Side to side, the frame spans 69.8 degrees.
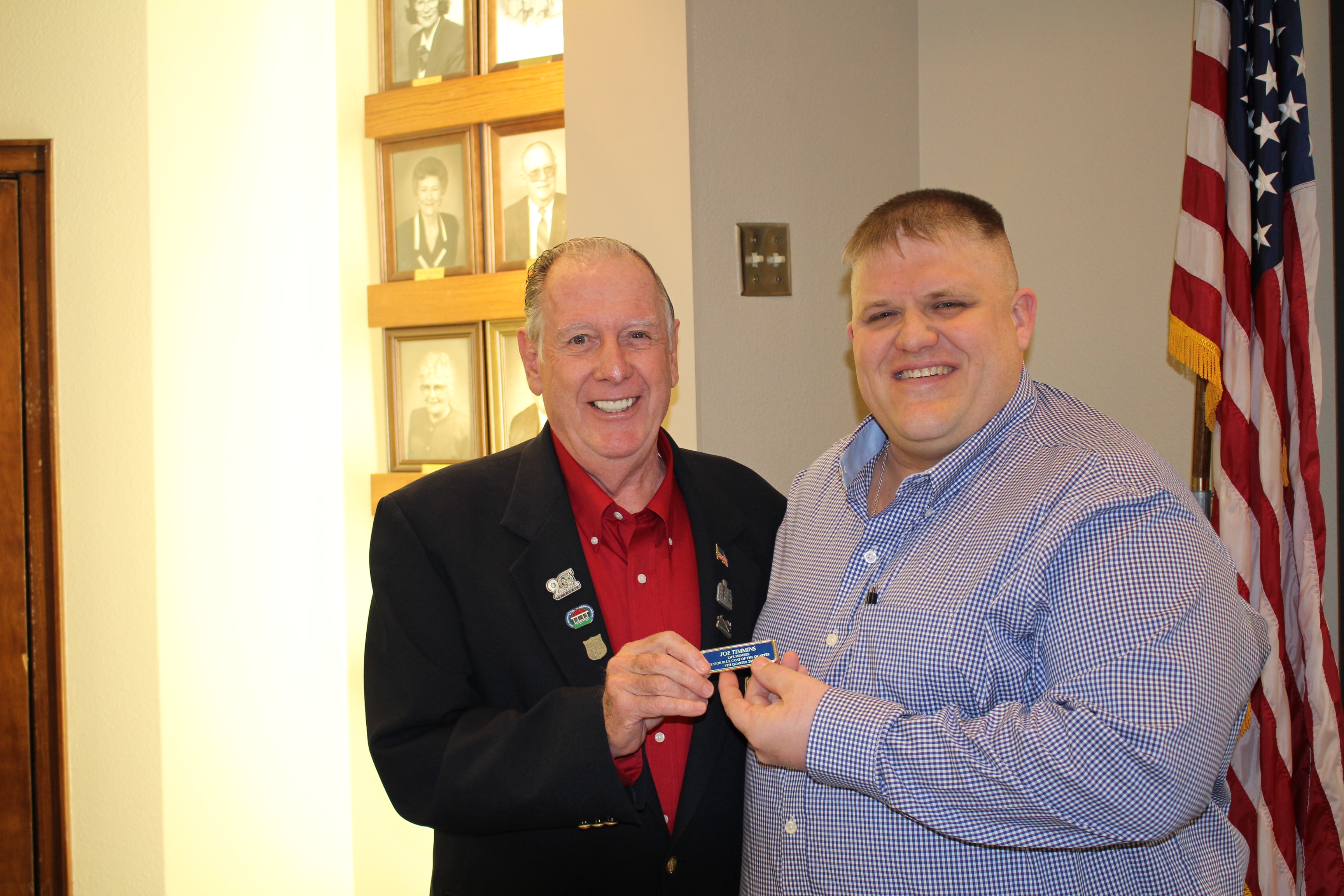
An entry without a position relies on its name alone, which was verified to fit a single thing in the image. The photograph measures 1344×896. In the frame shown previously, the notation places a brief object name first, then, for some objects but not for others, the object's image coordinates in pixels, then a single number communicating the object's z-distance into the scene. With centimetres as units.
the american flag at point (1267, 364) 259
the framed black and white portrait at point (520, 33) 339
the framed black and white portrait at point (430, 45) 353
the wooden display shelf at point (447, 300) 346
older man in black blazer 160
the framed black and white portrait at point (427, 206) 354
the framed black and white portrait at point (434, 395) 359
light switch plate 278
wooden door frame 332
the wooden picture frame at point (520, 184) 343
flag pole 271
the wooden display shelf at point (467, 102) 339
